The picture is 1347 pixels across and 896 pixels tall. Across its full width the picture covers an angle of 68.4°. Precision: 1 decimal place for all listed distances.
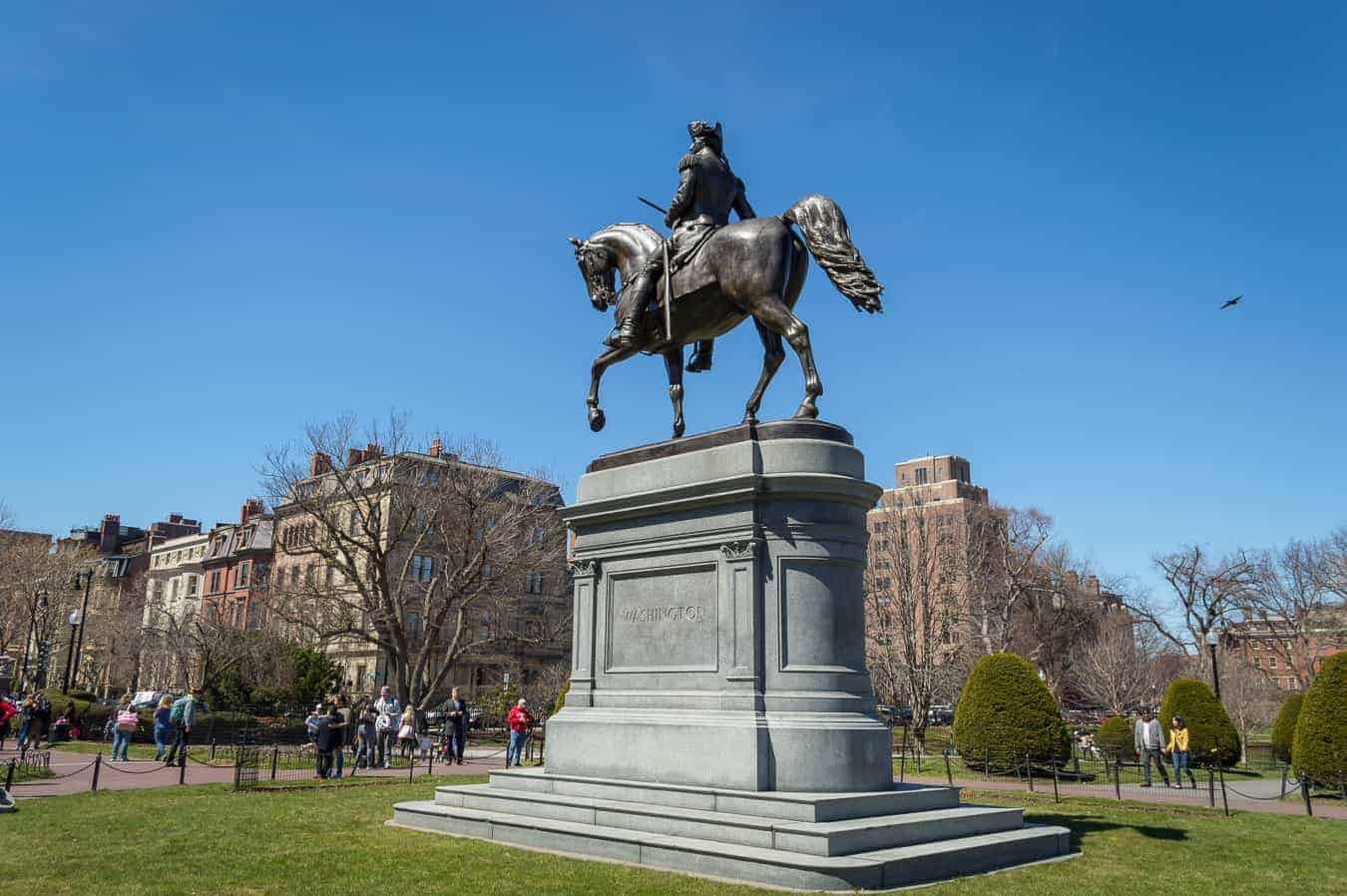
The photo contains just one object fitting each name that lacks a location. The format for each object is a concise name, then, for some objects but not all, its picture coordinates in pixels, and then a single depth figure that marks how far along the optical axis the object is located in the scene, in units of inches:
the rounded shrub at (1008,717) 935.0
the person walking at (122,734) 1002.7
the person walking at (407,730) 1018.7
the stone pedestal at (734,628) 411.2
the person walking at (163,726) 1038.5
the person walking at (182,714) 909.2
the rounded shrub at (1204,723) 1110.4
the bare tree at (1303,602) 2367.1
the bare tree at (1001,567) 2148.1
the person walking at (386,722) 986.7
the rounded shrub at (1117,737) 1263.5
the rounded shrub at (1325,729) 797.9
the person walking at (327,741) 824.3
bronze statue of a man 518.3
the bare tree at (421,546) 1525.6
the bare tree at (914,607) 1722.4
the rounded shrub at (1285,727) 1213.7
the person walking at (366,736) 935.5
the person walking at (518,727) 932.6
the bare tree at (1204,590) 2311.8
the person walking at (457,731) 1031.6
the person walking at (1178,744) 897.5
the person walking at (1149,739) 935.0
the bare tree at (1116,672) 2028.8
